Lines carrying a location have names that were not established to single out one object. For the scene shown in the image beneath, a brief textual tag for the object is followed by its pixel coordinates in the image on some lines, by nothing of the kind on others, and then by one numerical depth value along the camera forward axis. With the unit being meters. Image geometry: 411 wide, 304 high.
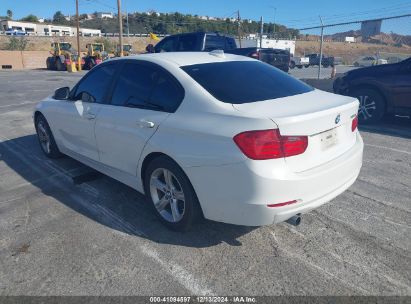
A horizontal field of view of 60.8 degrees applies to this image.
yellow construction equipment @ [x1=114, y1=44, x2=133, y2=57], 44.22
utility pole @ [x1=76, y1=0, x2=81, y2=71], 29.98
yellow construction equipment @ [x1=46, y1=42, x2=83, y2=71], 29.95
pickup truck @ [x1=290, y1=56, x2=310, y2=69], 39.84
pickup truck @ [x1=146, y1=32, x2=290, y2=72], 12.84
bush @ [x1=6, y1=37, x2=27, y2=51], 48.31
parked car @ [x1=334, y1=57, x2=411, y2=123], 6.91
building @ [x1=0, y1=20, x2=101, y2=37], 110.91
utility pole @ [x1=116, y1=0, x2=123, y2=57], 28.84
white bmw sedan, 2.60
